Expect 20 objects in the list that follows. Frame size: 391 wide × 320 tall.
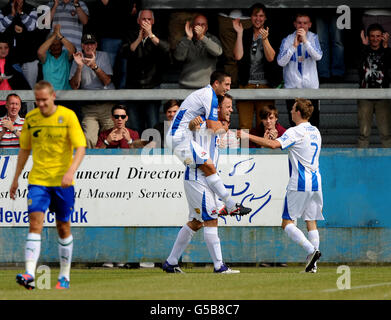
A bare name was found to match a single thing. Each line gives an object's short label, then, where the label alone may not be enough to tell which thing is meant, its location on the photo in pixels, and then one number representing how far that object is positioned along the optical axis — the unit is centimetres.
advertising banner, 1467
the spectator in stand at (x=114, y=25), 1559
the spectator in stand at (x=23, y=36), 1583
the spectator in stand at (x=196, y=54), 1499
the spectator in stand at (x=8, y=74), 1552
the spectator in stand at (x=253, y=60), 1512
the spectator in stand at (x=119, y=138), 1465
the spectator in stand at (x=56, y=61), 1541
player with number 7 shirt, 1245
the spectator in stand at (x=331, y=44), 1588
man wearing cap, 1510
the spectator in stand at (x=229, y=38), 1555
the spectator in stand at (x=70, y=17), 1579
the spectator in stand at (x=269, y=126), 1427
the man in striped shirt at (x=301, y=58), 1487
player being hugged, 1171
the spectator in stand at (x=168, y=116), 1424
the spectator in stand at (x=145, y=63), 1507
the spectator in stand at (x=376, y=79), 1513
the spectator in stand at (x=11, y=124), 1452
